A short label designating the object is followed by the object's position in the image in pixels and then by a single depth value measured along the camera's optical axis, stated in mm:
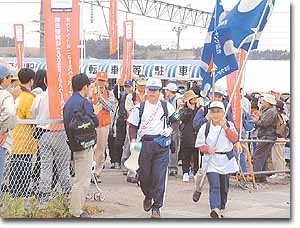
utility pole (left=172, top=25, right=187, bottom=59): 48372
